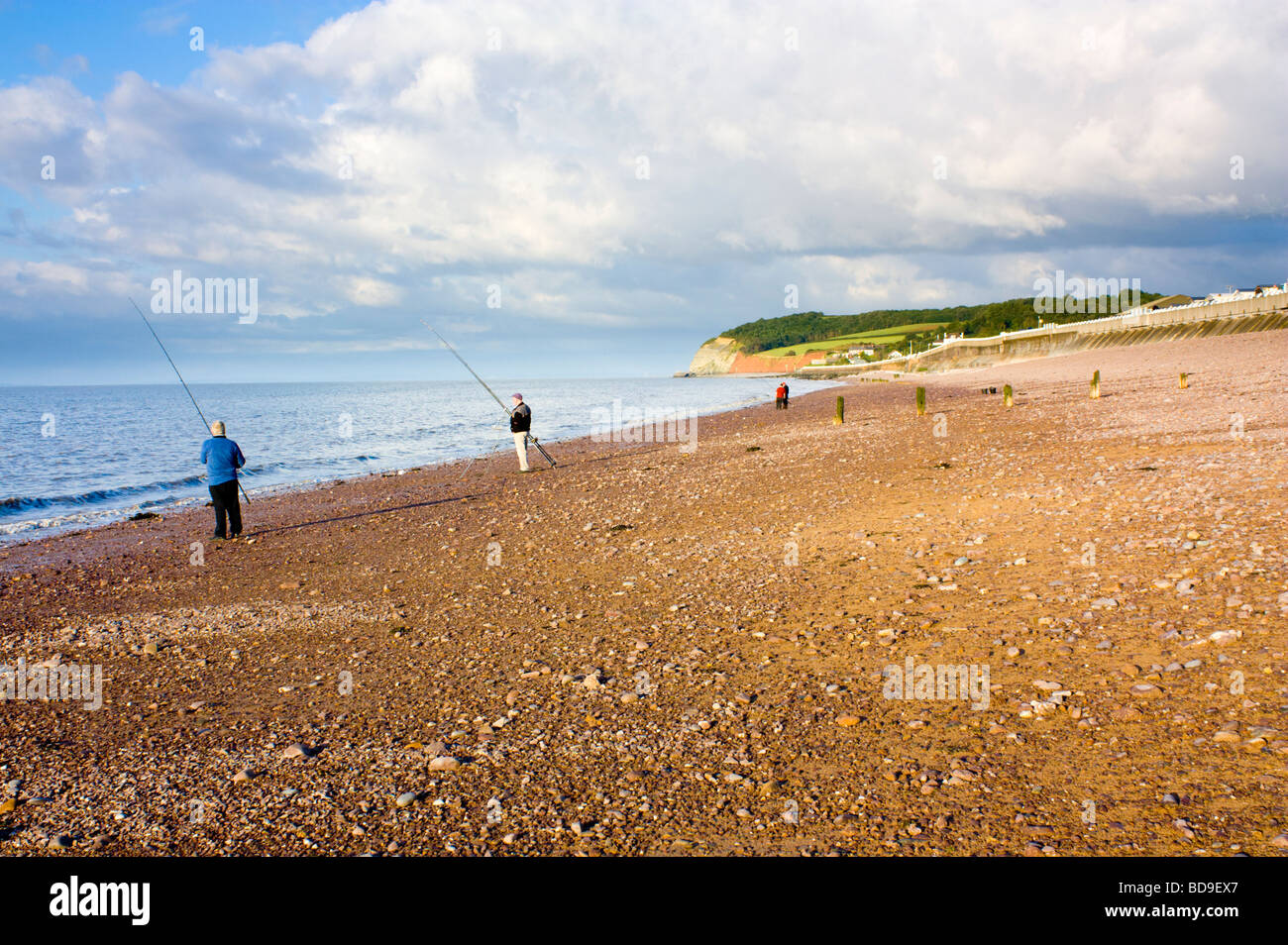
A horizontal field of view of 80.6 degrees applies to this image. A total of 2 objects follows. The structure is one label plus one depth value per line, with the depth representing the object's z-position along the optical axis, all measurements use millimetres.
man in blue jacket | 16250
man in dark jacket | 24281
